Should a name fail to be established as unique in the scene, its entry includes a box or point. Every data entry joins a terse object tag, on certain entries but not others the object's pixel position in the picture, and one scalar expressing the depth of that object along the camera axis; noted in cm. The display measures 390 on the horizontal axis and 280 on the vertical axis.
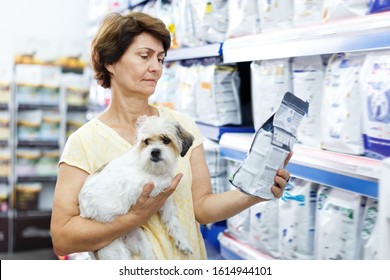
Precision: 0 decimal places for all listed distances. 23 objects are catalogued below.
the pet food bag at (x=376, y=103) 138
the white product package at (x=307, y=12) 166
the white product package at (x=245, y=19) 206
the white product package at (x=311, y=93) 174
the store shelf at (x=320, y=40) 133
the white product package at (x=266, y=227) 199
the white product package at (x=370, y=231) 146
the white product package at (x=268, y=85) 192
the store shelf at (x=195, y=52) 226
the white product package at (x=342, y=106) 151
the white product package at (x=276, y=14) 185
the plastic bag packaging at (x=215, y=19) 236
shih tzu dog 135
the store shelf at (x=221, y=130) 236
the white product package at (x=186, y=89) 260
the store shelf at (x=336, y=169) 138
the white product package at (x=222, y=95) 238
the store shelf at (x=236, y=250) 205
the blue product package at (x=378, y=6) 135
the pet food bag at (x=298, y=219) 178
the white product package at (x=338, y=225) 153
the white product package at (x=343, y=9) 145
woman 139
